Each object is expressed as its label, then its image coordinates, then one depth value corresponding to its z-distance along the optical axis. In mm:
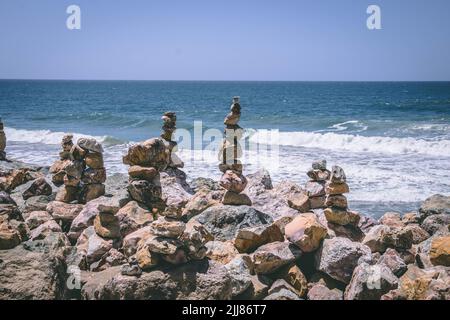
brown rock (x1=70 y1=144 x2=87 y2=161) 9359
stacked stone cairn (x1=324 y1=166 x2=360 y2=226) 7512
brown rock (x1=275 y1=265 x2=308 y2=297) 5953
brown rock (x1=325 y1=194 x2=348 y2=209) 7543
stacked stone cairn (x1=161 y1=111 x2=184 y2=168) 10034
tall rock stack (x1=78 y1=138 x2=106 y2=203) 9305
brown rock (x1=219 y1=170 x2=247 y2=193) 8227
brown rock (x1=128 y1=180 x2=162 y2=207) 8336
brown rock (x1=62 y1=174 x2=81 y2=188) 9320
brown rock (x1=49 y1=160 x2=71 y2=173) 11134
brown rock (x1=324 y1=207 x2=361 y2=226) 7590
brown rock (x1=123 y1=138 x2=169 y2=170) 8258
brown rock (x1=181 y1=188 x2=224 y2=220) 8555
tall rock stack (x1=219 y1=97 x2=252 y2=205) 8273
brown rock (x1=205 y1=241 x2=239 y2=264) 6547
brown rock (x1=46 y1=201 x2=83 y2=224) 8711
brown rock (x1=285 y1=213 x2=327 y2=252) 6296
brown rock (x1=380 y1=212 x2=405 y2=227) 9016
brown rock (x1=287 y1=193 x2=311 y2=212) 8586
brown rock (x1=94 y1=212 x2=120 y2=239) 7414
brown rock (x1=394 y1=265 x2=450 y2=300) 4977
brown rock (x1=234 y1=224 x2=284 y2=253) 6734
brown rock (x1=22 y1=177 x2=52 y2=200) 10156
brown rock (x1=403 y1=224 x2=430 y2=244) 8039
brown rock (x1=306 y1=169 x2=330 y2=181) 8632
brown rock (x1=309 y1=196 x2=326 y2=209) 8570
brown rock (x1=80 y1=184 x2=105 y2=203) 9367
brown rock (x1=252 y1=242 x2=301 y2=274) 6137
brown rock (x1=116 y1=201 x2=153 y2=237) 7695
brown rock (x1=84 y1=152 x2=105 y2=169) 9296
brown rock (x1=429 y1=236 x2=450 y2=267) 6016
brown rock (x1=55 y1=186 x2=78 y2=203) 9359
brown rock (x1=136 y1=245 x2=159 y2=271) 5527
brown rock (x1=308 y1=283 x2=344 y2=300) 5777
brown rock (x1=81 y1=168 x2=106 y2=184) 9422
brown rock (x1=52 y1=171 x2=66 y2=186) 10930
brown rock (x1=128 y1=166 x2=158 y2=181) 8273
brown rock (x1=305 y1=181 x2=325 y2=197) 8594
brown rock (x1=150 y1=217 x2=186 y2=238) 5707
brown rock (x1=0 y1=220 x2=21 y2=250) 5953
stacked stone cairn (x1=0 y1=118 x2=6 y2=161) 13763
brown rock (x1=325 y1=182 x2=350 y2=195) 7512
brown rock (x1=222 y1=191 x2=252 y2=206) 8336
